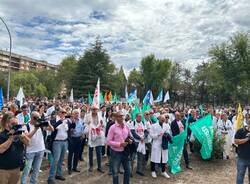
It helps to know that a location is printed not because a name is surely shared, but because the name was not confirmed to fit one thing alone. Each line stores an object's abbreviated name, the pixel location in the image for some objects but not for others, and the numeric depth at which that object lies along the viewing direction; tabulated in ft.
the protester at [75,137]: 18.69
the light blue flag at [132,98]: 50.05
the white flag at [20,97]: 33.35
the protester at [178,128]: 20.97
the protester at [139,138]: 19.44
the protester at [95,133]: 19.27
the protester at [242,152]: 13.84
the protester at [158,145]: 19.53
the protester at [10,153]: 10.48
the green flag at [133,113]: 22.31
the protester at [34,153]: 14.27
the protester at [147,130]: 20.08
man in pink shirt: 14.34
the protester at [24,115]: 19.38
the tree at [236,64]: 80.32
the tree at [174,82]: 138.54
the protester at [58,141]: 16.39
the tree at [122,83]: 155.61
